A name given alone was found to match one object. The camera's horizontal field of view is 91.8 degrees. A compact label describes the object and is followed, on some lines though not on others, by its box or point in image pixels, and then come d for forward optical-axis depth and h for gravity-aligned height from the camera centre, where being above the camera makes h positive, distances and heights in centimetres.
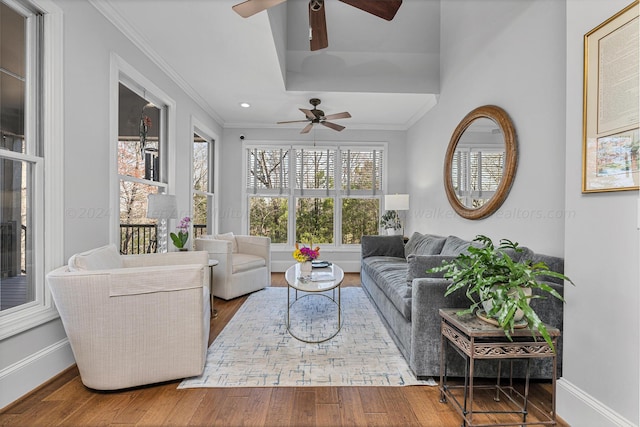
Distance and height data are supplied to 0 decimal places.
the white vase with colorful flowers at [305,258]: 316 -49
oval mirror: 277 +50
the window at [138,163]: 300 +48
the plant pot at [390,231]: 540 -35
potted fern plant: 149 -37
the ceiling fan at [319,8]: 198 +136
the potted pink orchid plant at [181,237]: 337 -31
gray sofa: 197 -71
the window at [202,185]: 490 +40
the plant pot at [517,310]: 159 -50
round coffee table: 270 -66
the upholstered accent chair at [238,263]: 382 -71
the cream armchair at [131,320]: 179 -68
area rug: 210 -114
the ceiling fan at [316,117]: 422 +130
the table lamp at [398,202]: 496 +14
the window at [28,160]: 190 +31
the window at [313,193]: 579 +32
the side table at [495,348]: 158 -71
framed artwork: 141 +52
